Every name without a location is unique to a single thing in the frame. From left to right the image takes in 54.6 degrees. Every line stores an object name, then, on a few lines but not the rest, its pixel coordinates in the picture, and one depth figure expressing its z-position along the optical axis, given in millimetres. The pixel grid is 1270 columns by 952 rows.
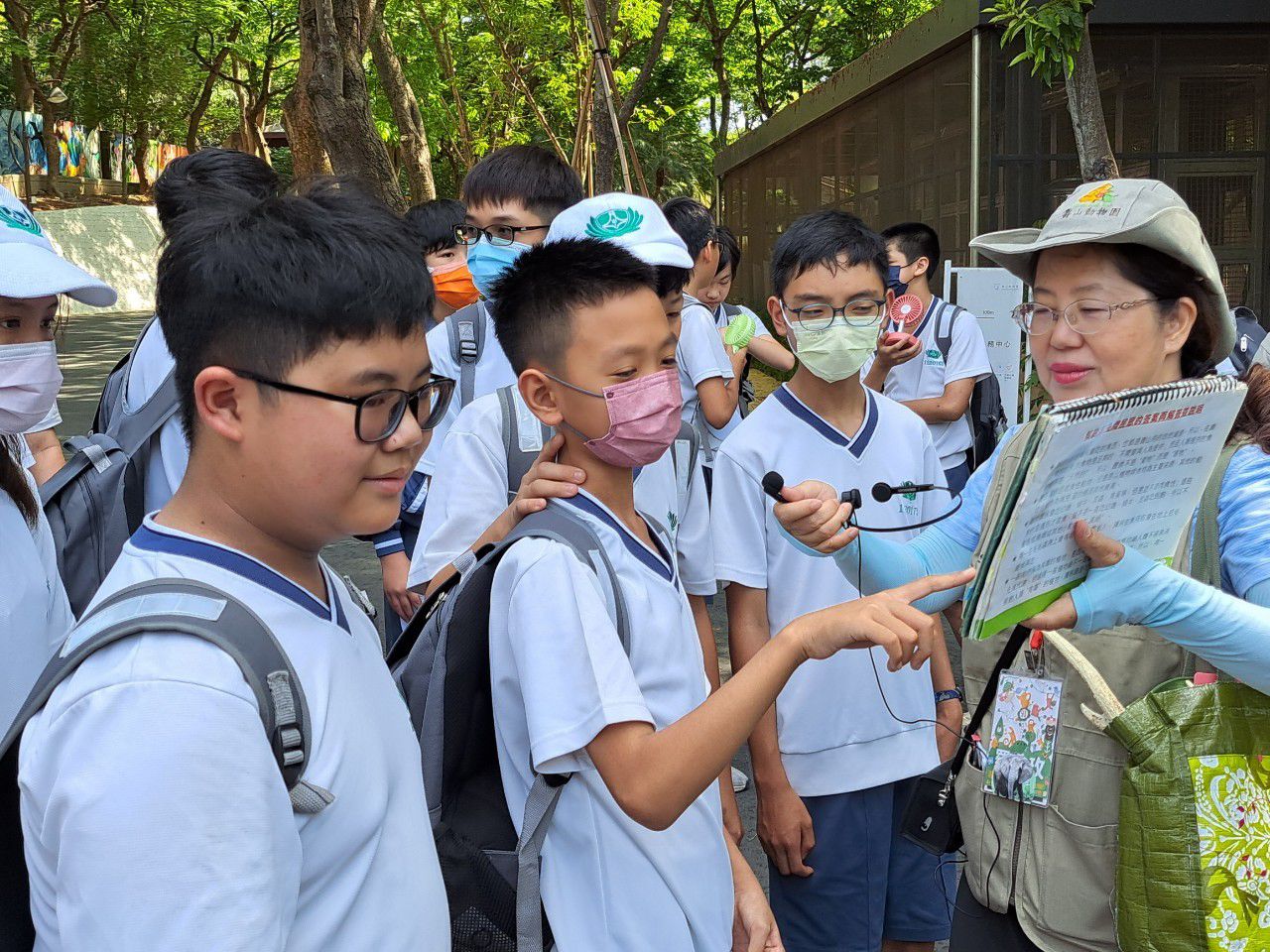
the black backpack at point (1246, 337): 3969
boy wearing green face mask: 2732
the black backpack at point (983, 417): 5598
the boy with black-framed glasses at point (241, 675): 1156
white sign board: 7137
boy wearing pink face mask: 1682
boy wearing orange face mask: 4496
